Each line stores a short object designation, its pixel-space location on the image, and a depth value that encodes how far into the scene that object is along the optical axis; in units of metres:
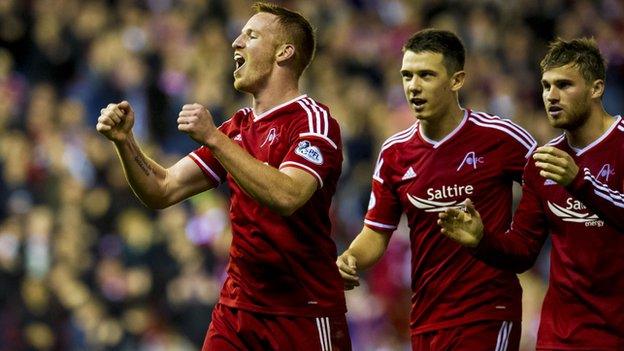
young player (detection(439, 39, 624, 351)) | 14.44
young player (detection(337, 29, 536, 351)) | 15.23
